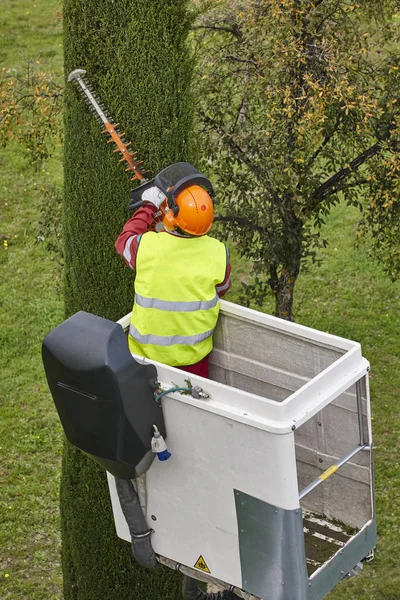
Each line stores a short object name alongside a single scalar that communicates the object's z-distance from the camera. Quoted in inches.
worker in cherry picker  309.7
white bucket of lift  273.7
